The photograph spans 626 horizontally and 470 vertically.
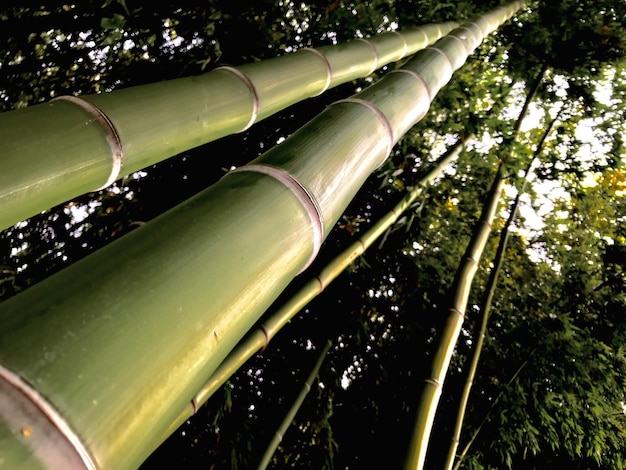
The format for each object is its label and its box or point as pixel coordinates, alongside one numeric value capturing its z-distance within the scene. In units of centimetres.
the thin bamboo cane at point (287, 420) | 284
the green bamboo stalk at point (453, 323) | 160
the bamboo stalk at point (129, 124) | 65
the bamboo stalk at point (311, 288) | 190
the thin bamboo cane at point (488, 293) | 259
